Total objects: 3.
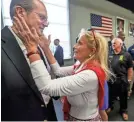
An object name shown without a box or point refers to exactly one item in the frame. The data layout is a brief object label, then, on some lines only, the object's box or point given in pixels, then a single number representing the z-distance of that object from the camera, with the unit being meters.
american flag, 6.74
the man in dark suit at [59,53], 4.55
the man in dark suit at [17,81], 0.71
